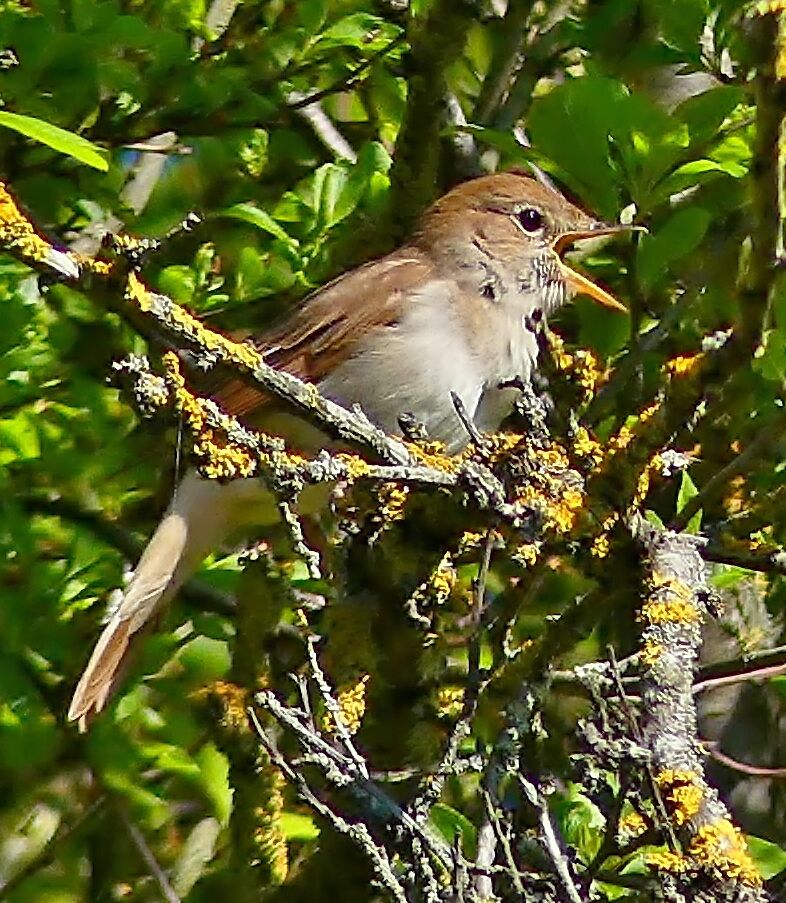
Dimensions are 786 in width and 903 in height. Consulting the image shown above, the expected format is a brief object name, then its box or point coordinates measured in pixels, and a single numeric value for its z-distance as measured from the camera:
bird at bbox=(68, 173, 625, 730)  6.71
